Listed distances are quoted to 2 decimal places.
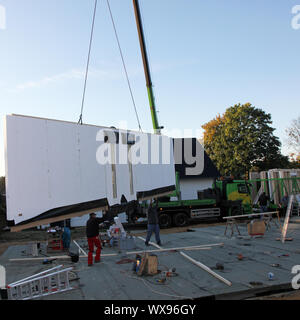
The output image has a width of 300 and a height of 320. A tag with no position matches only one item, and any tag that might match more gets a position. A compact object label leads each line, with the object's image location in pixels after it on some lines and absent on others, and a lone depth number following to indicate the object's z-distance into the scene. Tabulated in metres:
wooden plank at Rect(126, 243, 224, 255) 10.66
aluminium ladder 6.14
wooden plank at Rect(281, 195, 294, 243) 11.29
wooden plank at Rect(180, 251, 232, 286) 6.75
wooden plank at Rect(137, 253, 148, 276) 7.58
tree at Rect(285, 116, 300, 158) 36.00
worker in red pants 8.95
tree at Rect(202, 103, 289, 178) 33.81
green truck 18.81
